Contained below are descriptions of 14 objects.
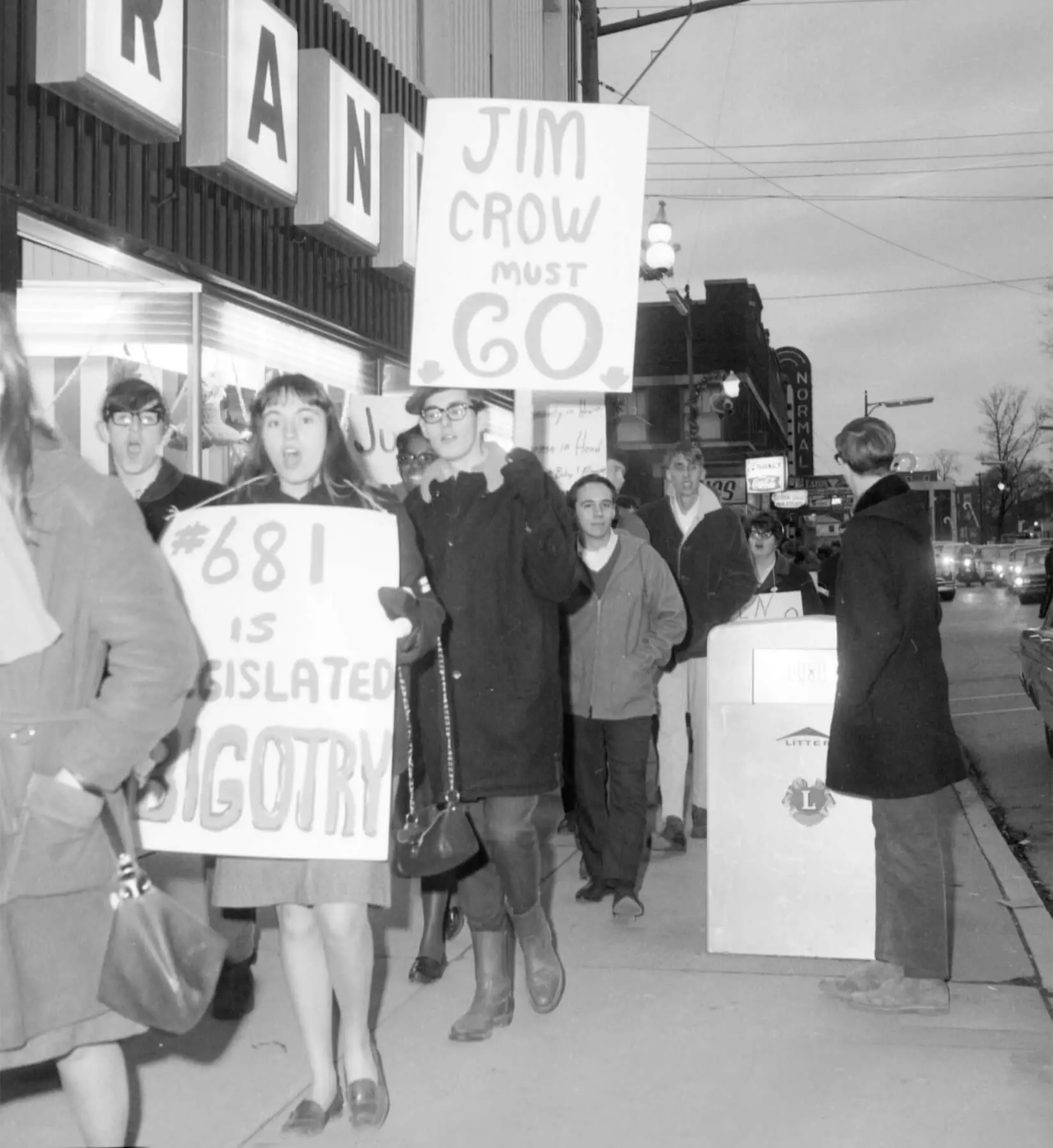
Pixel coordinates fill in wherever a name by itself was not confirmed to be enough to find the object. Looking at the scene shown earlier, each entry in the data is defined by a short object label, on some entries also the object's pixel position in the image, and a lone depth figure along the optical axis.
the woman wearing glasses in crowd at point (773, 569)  9.36
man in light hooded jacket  6.83
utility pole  15.36
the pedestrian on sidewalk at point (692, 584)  8.38
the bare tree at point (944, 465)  141.38
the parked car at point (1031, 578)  46.72
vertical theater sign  92.19
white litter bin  5.80
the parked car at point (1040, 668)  10.99
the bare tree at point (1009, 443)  107.50
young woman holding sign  3.98
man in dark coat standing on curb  5.16
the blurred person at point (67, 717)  2.64
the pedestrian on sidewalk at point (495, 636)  4.90
